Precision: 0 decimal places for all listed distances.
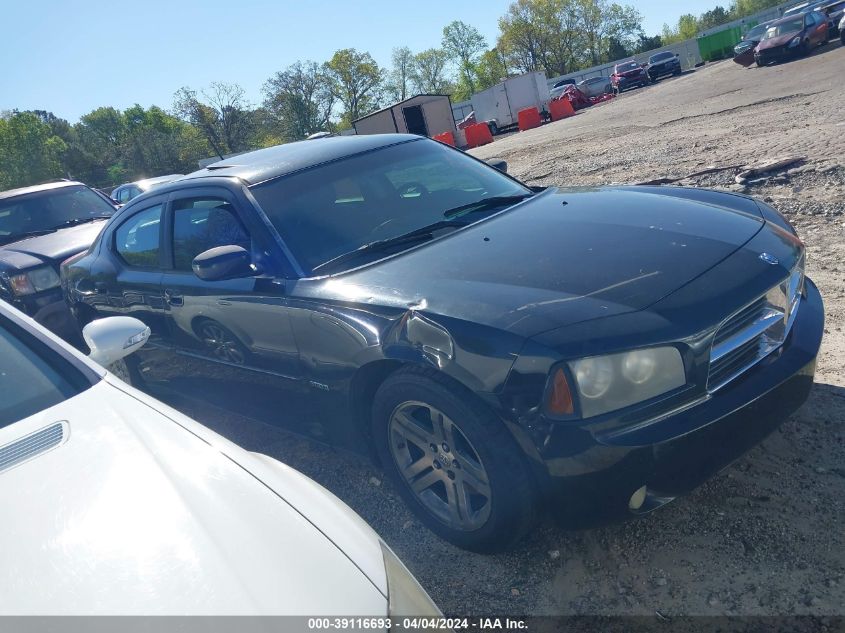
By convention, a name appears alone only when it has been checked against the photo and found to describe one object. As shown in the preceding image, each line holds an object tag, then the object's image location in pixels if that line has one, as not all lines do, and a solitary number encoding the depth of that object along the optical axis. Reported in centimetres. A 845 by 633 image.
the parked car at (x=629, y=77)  3816
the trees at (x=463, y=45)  8962
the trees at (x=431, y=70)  8731
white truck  3453
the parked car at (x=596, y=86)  3882
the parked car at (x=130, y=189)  1196
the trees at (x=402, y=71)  8512
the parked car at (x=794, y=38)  2391
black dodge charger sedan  212
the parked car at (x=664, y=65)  3978
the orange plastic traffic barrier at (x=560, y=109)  3003
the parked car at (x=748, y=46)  2787
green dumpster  4669
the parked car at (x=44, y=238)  599
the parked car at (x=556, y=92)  4030
